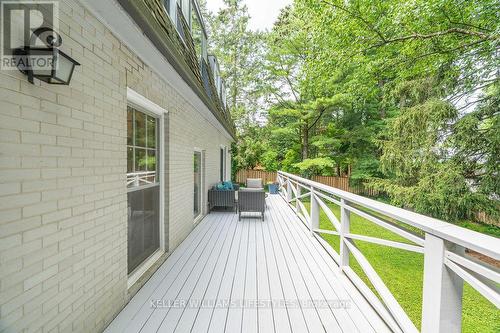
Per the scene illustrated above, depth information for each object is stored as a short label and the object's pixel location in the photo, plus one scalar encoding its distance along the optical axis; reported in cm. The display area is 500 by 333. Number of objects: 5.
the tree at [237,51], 1609
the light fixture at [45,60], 128
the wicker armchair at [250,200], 580
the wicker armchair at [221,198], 645
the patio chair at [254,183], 912
